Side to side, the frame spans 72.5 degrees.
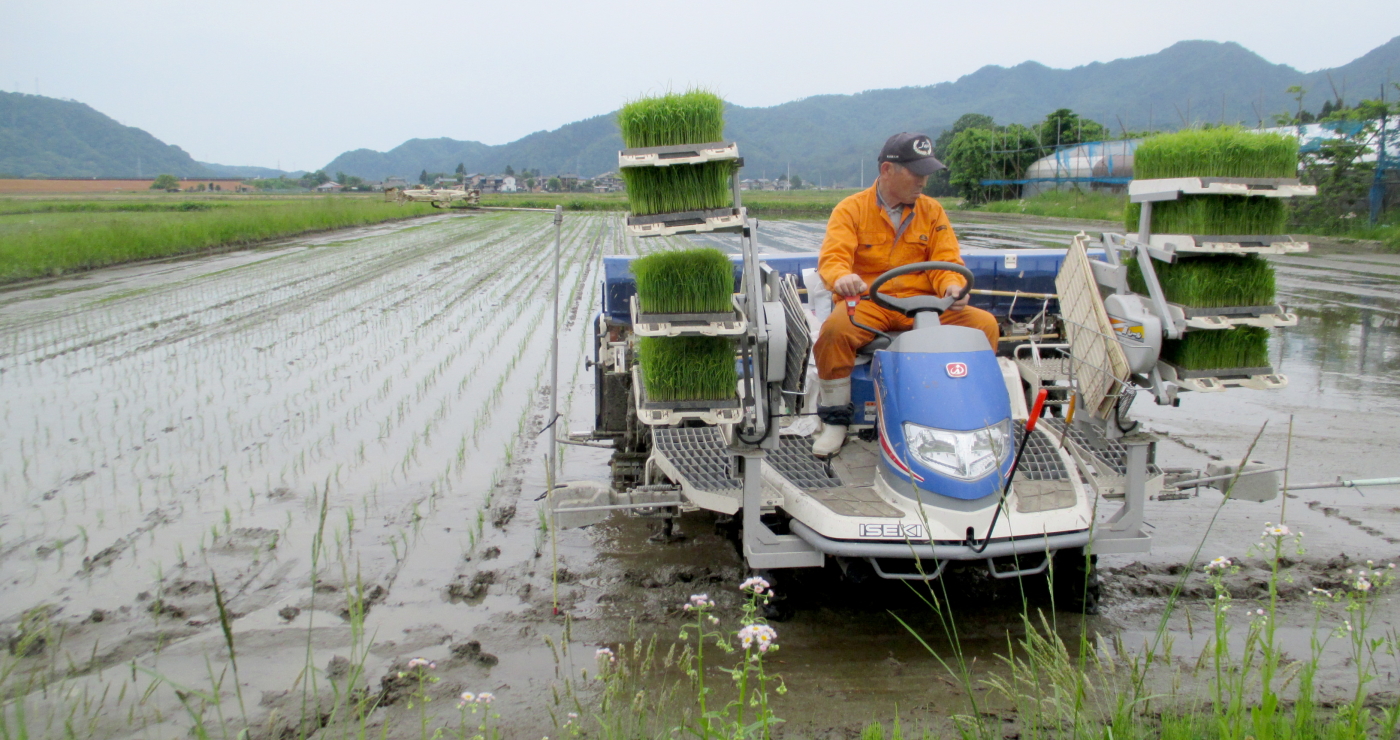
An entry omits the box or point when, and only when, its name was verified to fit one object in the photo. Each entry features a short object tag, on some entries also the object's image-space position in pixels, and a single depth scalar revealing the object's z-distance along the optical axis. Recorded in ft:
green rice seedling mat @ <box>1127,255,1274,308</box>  13.97
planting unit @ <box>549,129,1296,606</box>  12.47
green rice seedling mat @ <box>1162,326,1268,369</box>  14.23
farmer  15.10
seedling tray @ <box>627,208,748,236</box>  13.34
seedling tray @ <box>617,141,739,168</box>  13.03
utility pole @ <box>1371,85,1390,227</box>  70.38
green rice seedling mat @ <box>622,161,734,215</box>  13.47
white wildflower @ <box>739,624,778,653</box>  7.76
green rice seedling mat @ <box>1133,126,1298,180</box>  13.69
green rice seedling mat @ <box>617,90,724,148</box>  13.34
